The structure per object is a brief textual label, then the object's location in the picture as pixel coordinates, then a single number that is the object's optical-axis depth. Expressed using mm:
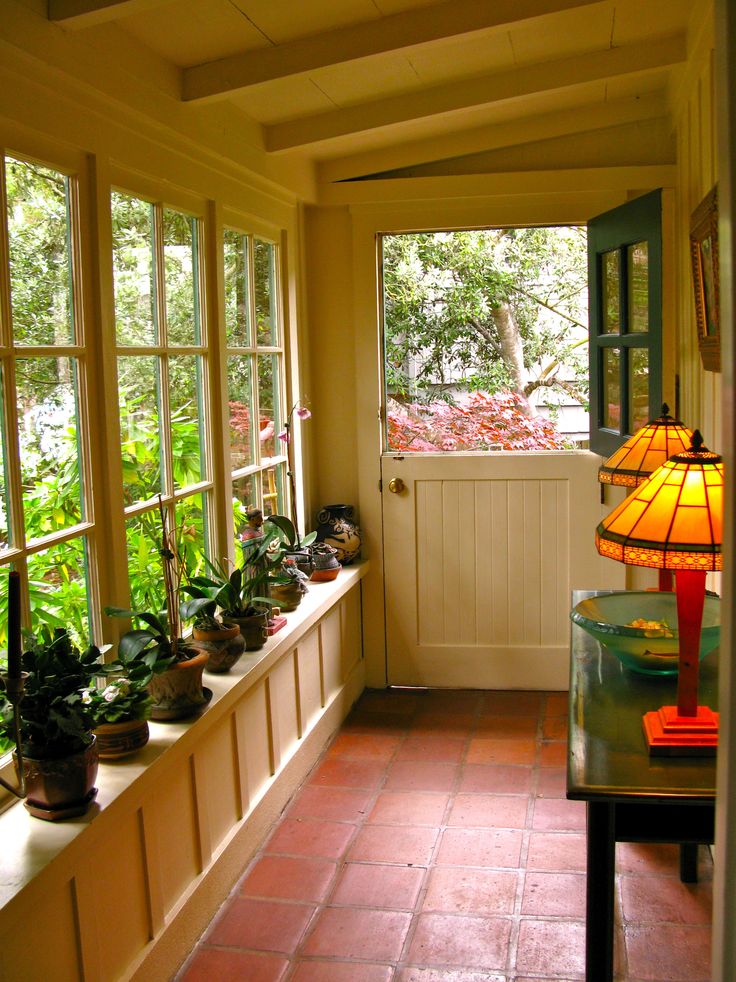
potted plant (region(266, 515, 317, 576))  3936
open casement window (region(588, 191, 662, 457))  3955
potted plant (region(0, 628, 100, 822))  2102
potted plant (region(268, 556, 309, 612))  3803
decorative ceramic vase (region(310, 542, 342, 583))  4406
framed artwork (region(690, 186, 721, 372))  2936
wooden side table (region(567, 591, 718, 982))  1935
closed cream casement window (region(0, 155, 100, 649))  2318
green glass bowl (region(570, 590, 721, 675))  2424
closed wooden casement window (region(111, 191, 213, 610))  2928
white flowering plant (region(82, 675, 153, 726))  2416
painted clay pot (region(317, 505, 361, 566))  4695
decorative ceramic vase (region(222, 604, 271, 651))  3371
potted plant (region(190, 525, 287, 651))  3289
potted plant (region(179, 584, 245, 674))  3127
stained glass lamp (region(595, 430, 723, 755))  2025
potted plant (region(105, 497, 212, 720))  2627
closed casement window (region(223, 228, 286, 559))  3811
